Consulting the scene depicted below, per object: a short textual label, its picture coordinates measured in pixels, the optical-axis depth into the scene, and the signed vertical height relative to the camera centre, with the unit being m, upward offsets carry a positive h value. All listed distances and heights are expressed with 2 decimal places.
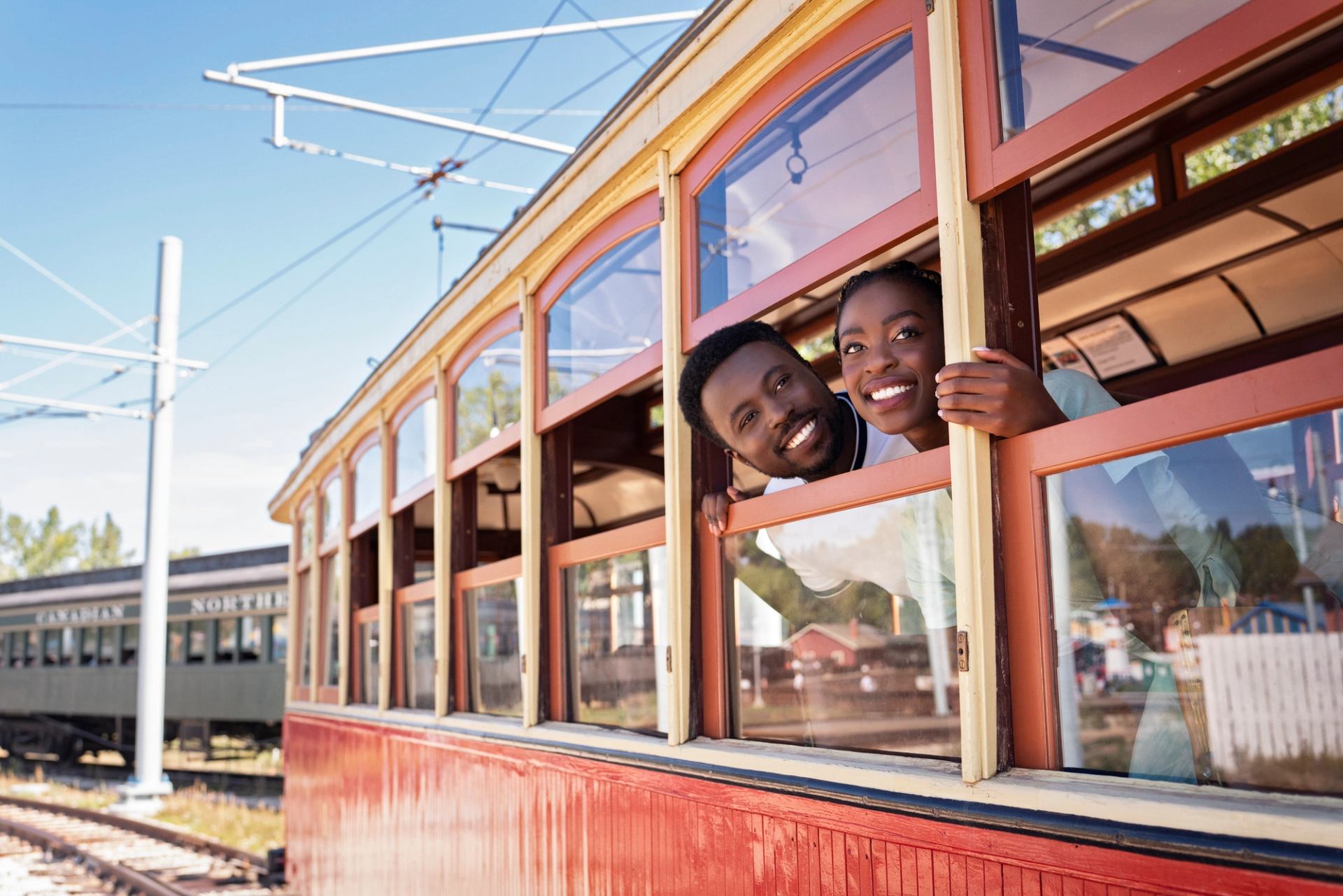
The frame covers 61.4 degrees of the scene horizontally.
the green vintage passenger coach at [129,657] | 13.56 -0.51
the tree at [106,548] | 74.44 +4.87
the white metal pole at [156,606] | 12.38 +0.16
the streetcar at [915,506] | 1.46 +0.16
